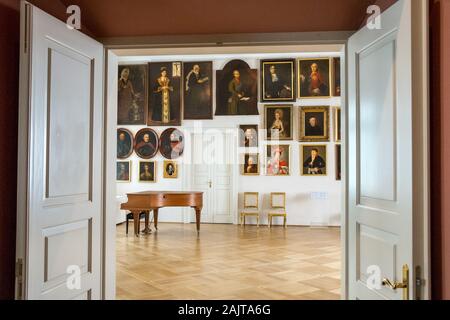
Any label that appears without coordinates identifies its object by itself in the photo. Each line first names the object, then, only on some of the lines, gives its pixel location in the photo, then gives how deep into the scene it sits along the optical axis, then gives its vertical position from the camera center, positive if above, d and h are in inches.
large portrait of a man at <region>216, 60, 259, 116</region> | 486.3 +93.9
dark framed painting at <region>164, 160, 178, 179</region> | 499.5 -1.1
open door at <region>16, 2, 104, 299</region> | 96.8 +1.6
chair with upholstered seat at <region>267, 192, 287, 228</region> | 468.1 -42.5
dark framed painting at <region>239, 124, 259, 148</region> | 485.4 +38.5
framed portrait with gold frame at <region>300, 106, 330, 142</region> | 476.1 +52.1
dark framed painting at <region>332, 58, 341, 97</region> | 473.4 +106.1
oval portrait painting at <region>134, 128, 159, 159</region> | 503.5 +30.9
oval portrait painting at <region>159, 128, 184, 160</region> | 498.6 +30.6
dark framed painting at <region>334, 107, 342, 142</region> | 473.4 +49.4
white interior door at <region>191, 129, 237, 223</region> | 492.7 -4.7
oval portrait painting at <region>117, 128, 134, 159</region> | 509.4 +31.2
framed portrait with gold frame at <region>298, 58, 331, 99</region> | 476.1 +105.7
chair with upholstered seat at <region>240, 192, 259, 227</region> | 470.9 -43.9
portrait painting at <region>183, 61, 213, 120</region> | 492.7 +94.6
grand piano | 379.2 -31.5
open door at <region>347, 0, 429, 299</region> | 83.7 +2.8
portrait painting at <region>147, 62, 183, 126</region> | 498.3 +91.5
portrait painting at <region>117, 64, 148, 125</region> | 506.6 +91.9
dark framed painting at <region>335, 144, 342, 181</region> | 473.1 +6.4
